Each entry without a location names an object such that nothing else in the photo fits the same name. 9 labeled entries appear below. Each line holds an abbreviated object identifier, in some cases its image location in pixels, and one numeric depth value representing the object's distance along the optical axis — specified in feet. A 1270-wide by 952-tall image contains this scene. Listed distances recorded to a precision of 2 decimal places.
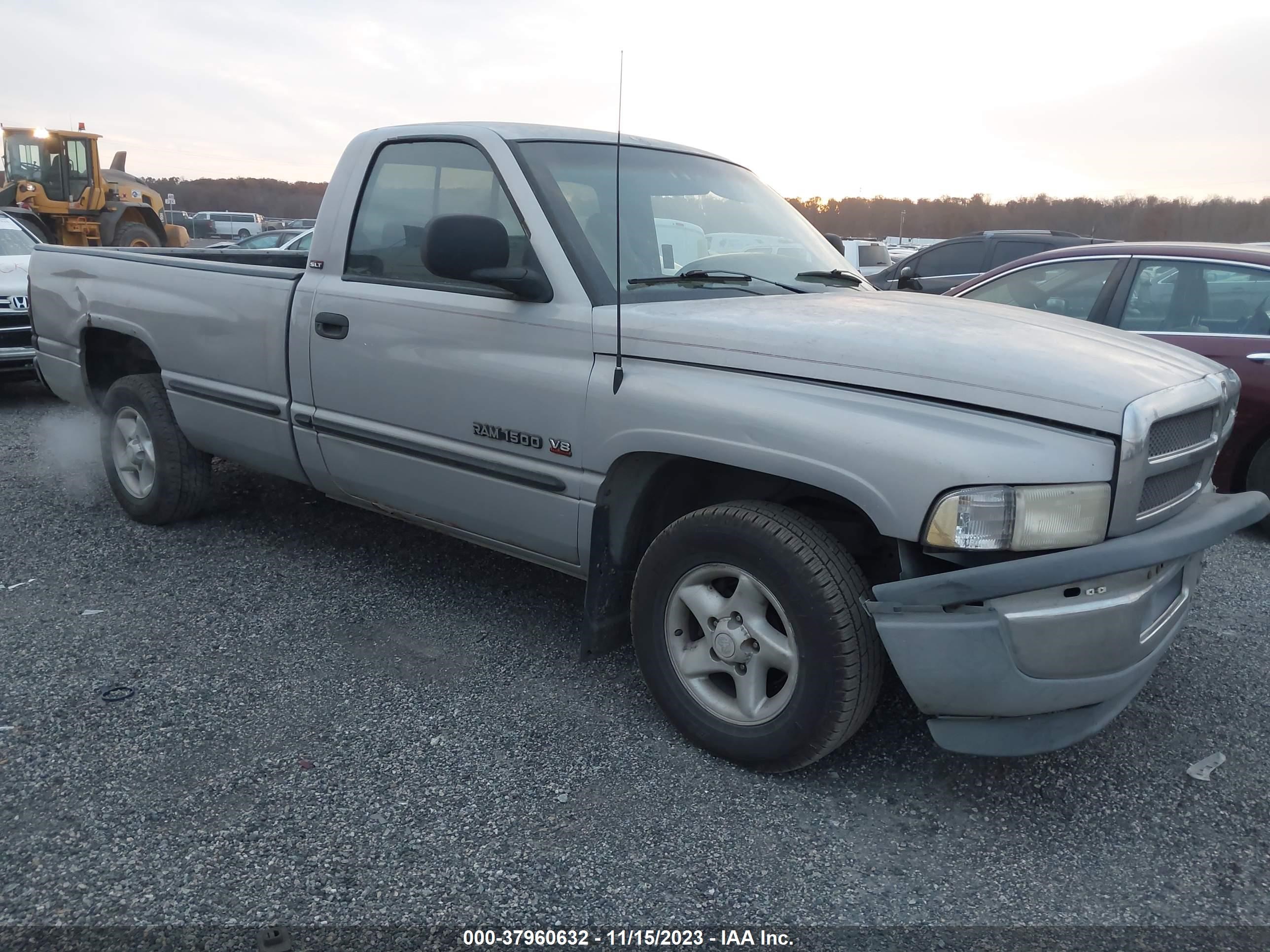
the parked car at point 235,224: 152.76
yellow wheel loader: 61.72
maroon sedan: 16.42
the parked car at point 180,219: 136.77
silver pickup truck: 7.84
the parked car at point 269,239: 59.26
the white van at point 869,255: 51.38
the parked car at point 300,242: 41.27
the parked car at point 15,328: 27.32
